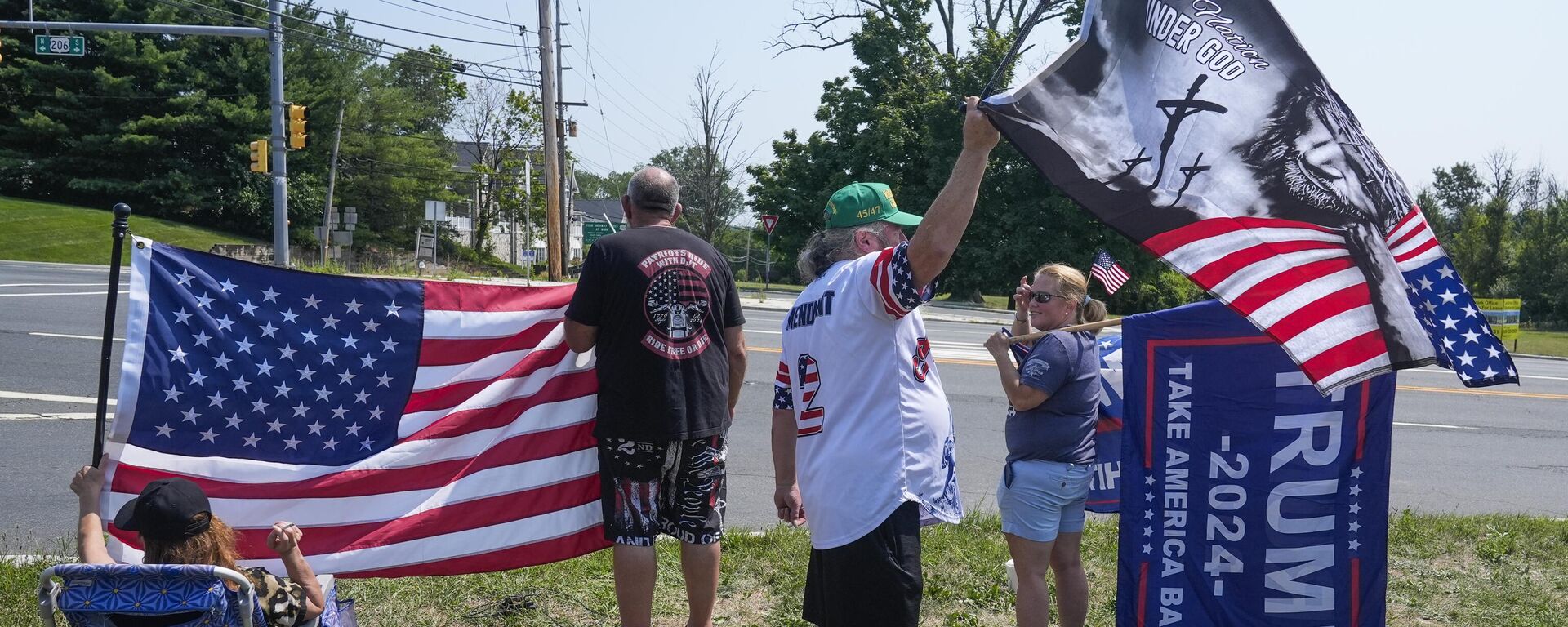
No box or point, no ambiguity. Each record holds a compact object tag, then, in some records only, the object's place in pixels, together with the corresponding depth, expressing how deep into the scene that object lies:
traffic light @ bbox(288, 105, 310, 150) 22.94
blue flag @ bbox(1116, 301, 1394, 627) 3.76
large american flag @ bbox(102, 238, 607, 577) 3.86
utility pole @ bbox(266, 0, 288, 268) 23.50
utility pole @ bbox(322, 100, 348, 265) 50.71
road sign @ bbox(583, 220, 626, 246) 28.50
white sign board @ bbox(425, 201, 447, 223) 41.25
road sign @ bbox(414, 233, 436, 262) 51.85
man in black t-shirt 3.72
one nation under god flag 2.89
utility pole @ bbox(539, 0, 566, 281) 25.02
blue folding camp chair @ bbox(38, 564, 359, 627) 2.68
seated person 2.84
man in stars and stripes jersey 2.88
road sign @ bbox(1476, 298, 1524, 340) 26.36
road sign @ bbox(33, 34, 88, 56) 18.50
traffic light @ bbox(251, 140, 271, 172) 24.95
